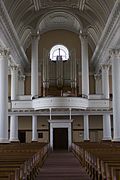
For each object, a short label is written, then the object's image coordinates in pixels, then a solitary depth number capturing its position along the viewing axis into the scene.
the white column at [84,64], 23.05
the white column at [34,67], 23.16
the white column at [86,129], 23.13
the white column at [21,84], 27.05
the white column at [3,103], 17.44
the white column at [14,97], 23.09
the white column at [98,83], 27.30
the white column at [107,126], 22.91
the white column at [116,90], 17.83
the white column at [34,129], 23.26
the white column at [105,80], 23.36
